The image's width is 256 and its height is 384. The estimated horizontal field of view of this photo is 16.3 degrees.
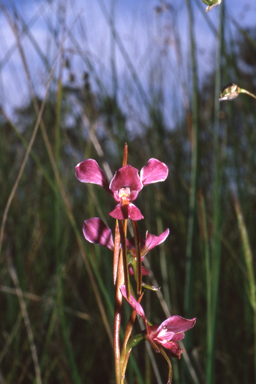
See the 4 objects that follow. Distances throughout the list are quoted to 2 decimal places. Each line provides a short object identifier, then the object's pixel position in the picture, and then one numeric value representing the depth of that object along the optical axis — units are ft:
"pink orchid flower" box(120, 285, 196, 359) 1.26
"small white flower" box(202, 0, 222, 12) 1.36
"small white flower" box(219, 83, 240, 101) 1.38
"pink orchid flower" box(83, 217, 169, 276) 1.28
